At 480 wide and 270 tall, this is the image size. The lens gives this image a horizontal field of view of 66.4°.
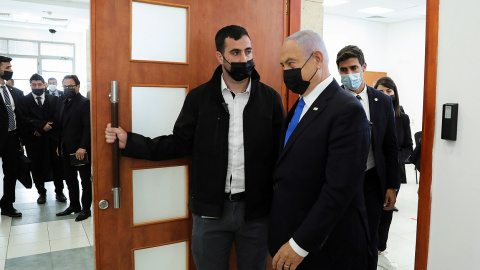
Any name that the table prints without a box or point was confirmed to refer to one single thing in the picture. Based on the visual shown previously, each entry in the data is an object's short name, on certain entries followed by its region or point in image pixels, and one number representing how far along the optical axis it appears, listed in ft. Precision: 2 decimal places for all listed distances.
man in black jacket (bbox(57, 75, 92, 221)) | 13.12
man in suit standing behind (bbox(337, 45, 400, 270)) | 7.11
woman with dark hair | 9.88
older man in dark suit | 4.29
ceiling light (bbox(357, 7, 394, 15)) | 25.61
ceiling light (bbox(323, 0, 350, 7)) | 24.00
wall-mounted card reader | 4.84
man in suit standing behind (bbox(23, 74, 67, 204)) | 16.15
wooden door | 5.93
